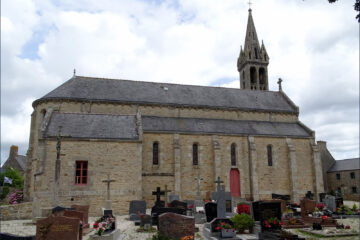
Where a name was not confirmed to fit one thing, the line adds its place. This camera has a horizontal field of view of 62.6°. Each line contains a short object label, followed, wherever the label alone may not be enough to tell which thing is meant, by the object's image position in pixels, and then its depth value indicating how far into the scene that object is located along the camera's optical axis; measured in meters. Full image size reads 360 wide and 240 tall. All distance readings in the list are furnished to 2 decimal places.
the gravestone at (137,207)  17.58
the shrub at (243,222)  12.19
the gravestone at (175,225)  10.63
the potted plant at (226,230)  11.23
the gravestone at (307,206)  16.69
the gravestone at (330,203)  18.31
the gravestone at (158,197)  17.75
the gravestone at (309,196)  23.62
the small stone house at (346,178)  32.03
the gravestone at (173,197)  19.33
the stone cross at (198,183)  22.61
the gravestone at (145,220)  13.71
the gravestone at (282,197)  22.97
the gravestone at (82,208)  15.17
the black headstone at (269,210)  11.93
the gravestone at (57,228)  9.25
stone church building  19.84
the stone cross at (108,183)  17.38
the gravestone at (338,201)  18.70
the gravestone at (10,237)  8.00
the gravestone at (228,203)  17.30
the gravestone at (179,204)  16.74
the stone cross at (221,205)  12.85
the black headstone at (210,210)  14.89
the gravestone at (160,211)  14.24
